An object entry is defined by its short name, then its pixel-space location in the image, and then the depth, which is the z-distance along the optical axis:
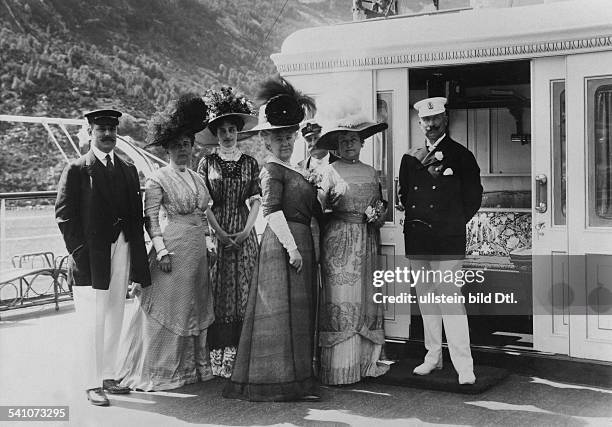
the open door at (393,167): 5.18
